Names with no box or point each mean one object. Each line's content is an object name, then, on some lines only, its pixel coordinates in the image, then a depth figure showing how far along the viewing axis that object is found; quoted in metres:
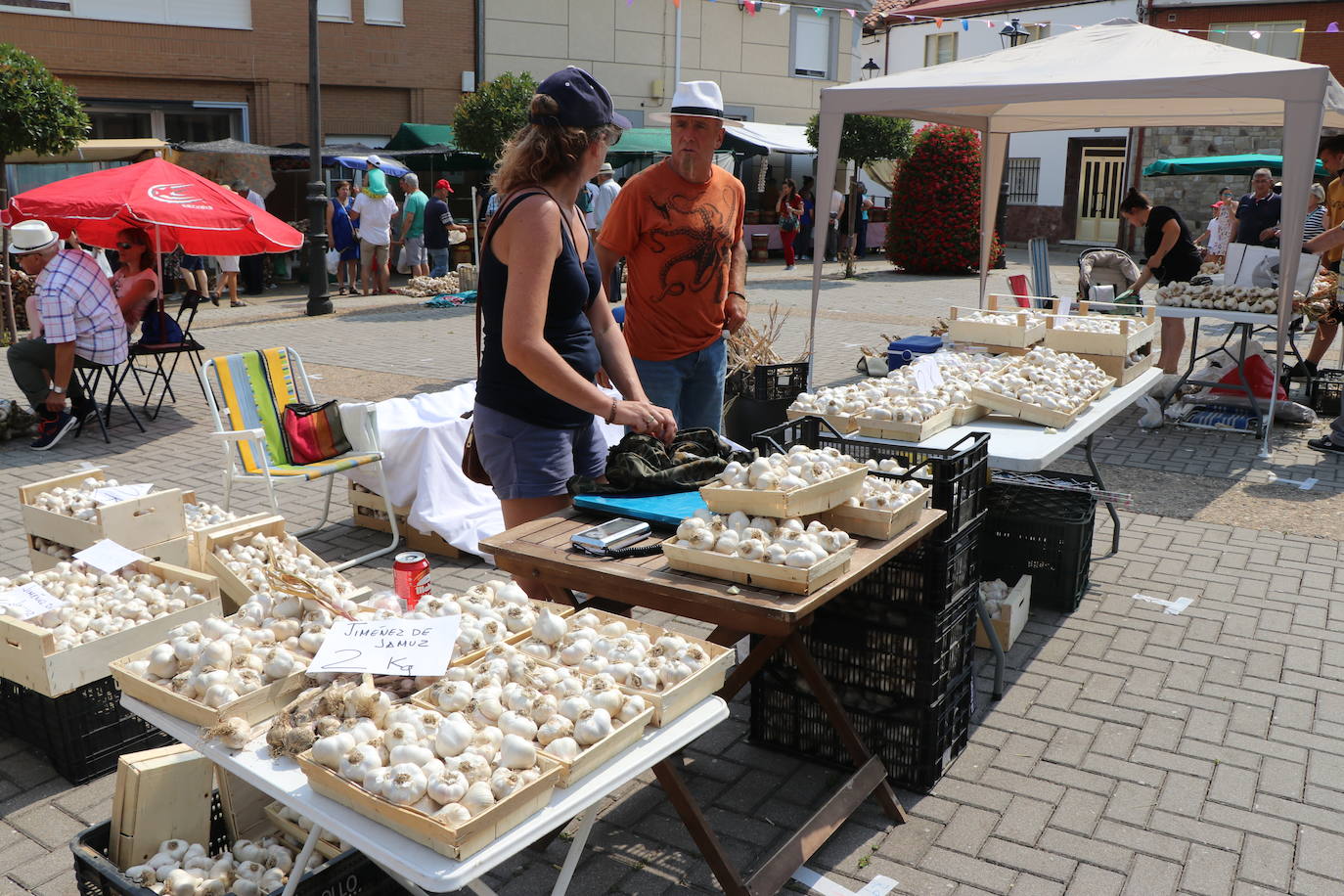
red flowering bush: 19.58
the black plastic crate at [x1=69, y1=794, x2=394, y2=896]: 2.45
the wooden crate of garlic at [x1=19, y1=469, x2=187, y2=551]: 4.17
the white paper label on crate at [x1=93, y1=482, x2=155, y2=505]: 4.34
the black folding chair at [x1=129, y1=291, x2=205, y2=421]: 8.54
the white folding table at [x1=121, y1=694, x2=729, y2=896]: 1.91
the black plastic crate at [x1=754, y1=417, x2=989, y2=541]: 3.34
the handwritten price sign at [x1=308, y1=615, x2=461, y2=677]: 2.36
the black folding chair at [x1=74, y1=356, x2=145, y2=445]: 8.12
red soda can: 3.03
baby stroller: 11.10
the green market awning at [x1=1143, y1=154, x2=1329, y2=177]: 15.51
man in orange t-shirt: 4.41
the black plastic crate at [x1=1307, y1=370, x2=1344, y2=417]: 9.13
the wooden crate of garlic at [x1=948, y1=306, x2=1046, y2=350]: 6.10
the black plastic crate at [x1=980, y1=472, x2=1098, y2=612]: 4.90
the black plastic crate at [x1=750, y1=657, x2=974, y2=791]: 3.46
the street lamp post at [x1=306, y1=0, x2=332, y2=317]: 13.90
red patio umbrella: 8.35
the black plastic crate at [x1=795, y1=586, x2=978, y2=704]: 3.37
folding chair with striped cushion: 5.52
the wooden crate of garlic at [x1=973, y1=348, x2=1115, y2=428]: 4.71
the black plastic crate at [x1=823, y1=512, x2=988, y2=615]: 3.31
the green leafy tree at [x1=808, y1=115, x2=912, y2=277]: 20.89
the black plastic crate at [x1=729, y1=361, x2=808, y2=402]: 6.27
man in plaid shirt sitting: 7.73
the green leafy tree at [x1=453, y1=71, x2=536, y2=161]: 17.55
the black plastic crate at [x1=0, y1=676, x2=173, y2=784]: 3.51
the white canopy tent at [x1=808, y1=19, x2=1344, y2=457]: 6.73
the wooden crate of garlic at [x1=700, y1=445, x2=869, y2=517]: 2.85
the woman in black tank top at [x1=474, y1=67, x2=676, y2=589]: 2.92
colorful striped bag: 5.65
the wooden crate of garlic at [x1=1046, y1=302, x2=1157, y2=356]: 5.69
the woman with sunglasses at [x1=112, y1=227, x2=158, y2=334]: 8.51
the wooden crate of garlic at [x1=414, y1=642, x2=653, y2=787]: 2.18
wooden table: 2.65
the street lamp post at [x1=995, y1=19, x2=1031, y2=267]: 19.38
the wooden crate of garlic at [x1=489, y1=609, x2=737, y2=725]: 2.40
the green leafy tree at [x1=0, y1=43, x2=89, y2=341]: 10.55
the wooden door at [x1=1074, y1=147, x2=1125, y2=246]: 29.88
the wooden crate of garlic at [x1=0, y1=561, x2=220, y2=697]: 3.42
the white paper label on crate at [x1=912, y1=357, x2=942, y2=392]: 4.84
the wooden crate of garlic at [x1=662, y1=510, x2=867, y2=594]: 2.66
